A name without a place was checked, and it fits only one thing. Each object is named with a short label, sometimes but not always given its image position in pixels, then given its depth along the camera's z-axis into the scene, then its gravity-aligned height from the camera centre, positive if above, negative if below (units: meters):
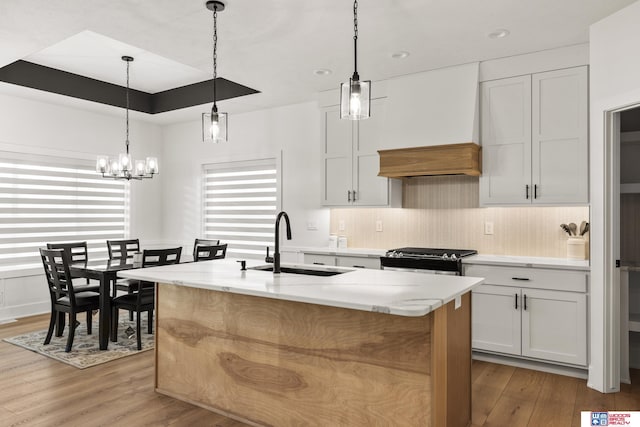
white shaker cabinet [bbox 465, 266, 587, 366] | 3.48 -0.80
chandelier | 4.76 +0.54
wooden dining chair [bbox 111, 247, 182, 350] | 4.16 -0.79
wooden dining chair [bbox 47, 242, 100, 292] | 4.56 -0.40
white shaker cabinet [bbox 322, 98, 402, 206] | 4.69 +0.58
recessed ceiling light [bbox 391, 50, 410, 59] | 3.87 +1.43
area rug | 3.90 -1.26
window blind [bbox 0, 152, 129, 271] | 5.34 +0.10
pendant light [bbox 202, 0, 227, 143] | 3.07 +0.63
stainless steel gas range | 3.80 -0.39
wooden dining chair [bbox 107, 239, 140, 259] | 5.38 -0.39
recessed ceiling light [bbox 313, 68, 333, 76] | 4.32 +1.43
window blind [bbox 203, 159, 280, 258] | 5.98 +0.15
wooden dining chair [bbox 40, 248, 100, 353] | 4.07 -0.78
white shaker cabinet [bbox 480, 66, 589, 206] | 3.69 +0.68
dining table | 4.10 -0.71
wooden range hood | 3.99 +0.53
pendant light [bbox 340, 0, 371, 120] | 2.42 +0.64
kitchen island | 2.17 -0.74
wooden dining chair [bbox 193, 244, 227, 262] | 4.62 -0.40
